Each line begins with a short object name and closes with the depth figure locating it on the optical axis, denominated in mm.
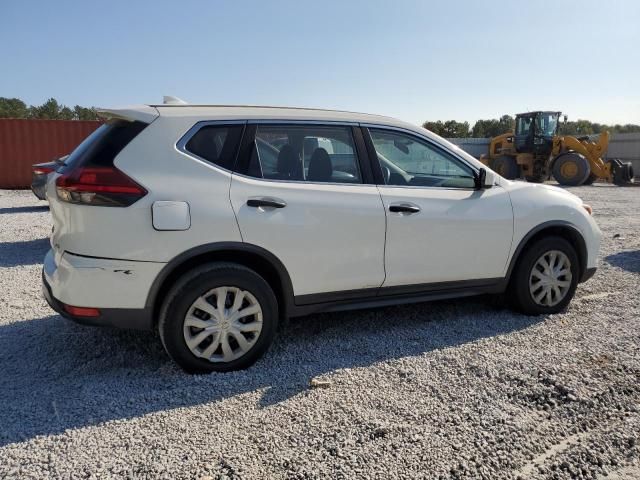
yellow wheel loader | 20562
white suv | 3092
